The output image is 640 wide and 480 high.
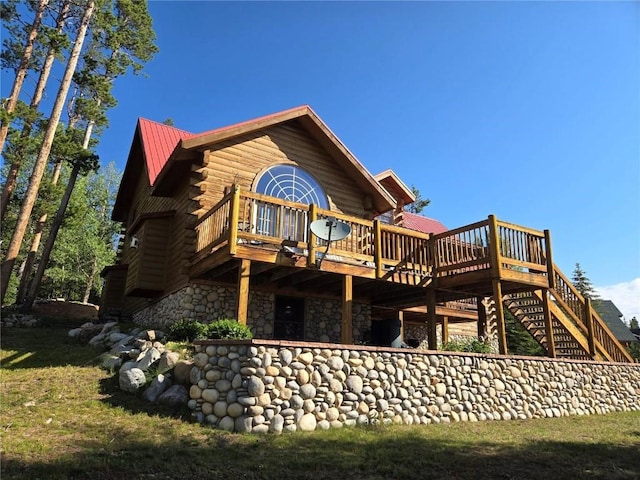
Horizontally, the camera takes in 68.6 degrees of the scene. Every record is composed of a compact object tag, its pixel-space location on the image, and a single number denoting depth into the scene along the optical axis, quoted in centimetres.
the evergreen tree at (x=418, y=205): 4697
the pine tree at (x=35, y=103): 1534
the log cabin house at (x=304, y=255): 1063
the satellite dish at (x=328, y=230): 989
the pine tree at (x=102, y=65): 1847
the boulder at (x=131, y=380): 807
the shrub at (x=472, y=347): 1123
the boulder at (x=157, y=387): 781
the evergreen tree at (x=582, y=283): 4672
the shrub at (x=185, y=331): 1004
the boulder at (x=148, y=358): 873
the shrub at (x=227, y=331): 871
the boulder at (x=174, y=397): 765
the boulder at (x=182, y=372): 819
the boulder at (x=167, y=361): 866
